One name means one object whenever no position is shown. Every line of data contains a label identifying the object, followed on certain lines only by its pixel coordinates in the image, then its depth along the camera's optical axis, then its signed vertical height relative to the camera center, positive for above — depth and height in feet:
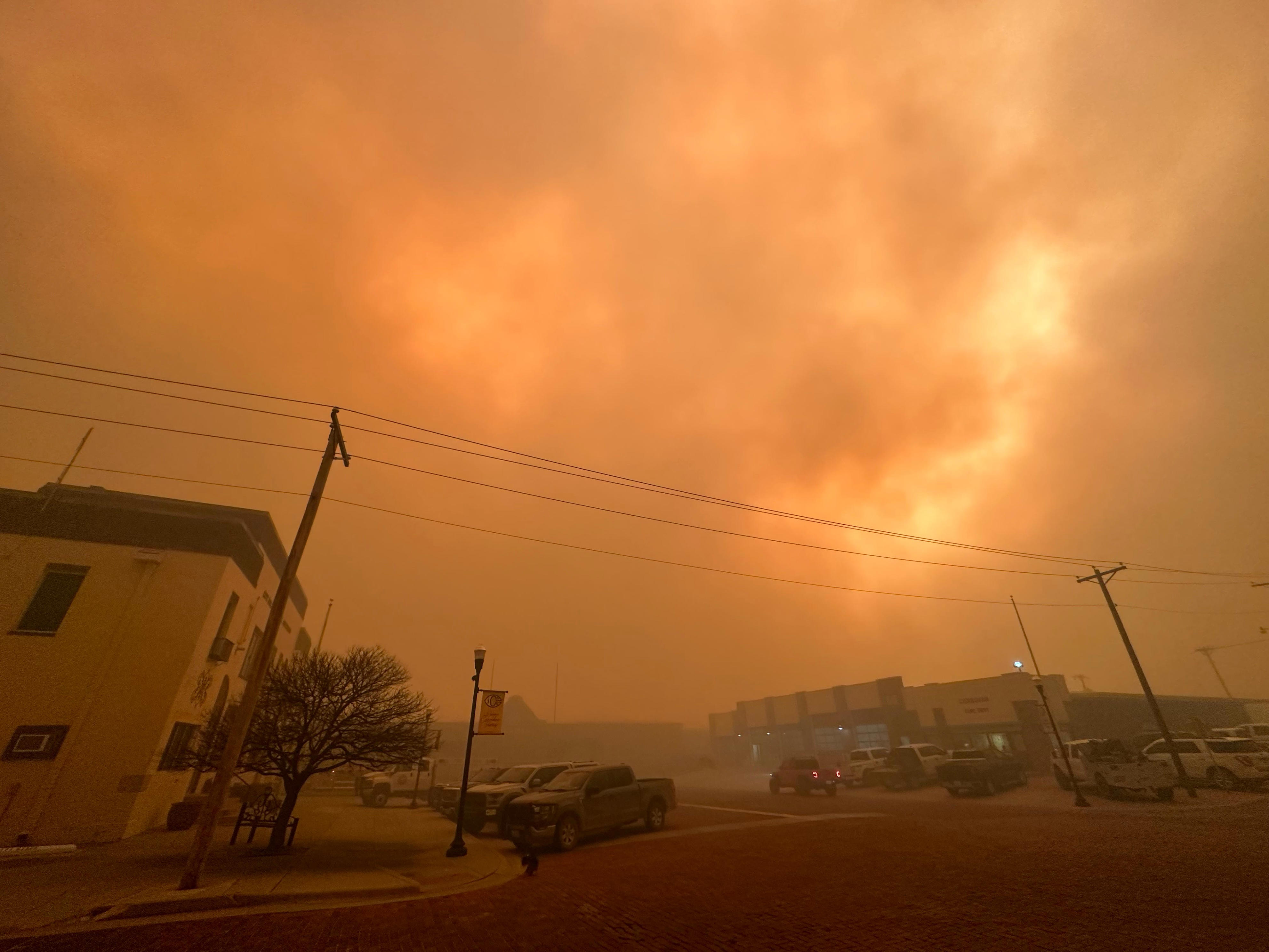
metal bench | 44.29 -6.16
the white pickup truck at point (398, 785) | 93.15 -7.21
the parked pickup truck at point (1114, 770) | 68.44 -3.26
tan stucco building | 51.01 +9.07
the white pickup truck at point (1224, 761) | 72.13 -2.07
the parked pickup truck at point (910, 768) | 94.94 -3.88
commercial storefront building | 132.46 +7.74
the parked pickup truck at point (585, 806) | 45.78 -5.45
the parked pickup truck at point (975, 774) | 81.30 -4.34
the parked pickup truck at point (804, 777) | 90.17 -5.13
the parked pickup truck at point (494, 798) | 58.95 -5.58
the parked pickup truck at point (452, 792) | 71.26 -6.08
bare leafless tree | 46.24 +1.76
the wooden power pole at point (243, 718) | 29.09 +1.52
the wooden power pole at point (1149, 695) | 72.10 +7.14
